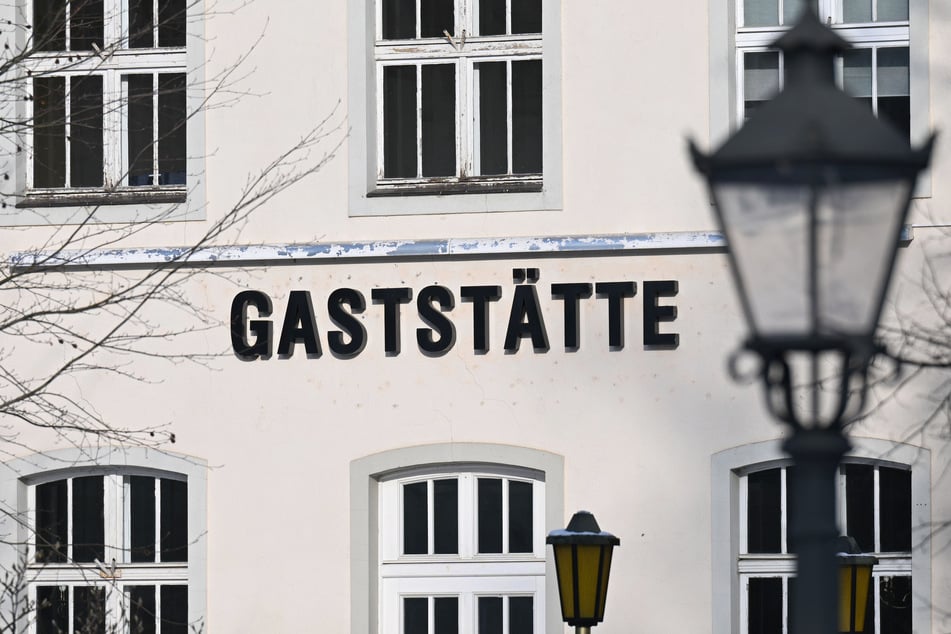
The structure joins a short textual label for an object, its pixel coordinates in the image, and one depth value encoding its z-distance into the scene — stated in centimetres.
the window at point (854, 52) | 1937
